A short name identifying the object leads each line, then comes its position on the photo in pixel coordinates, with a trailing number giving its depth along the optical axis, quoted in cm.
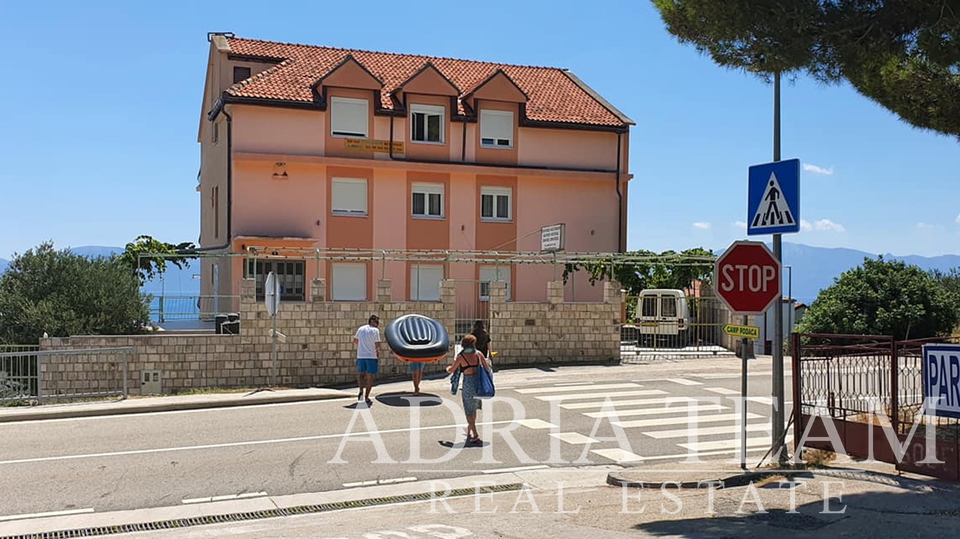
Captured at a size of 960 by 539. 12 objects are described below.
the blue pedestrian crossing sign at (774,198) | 1035
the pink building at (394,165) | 3167
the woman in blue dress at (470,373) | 1348
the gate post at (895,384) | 1018
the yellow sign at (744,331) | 1055
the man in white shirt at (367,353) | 1784
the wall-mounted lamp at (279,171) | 3170
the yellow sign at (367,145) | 3266
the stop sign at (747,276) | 1014
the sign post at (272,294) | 1961
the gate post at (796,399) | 1106
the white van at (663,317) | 2877
